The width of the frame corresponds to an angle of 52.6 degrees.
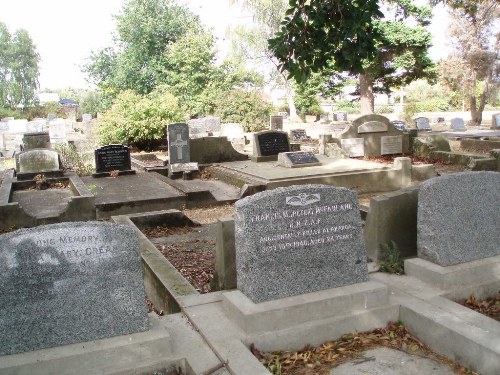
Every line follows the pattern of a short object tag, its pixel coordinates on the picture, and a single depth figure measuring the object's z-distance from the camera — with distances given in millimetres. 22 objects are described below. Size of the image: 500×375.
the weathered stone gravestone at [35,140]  16078
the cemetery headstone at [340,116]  38031
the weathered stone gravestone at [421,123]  25861
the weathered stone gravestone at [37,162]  13633
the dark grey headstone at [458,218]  4570
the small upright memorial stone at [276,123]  24203
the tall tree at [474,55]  29359
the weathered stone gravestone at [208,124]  25334
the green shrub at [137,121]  20453
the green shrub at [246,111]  26594
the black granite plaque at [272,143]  15133
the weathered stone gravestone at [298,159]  13234
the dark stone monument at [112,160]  14430
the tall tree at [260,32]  37625
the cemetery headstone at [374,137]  15828
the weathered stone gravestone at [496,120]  25406
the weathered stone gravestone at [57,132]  24344
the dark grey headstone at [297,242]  3967
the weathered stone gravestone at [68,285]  3295
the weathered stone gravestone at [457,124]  25531
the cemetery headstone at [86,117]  33675
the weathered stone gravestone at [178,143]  14273
